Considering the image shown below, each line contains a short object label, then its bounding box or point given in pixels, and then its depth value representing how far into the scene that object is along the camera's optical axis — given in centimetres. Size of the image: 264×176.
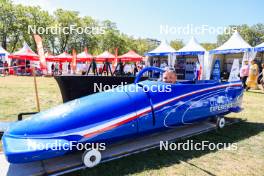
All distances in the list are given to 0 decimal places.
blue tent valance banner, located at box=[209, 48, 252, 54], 1707
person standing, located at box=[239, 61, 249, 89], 1366
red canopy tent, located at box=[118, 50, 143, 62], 2816
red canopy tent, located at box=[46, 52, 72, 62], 2884
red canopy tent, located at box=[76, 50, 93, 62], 2895
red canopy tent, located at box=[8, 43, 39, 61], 2506
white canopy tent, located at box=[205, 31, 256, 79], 1690
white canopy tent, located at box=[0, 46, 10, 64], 2667
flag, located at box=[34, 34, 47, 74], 680
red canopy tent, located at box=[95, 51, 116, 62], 2944
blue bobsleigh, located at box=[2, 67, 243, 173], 322
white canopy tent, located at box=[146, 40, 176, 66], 2382
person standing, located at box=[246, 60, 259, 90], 1284
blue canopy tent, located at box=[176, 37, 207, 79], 2105
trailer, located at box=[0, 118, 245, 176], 344
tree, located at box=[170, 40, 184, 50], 7169
